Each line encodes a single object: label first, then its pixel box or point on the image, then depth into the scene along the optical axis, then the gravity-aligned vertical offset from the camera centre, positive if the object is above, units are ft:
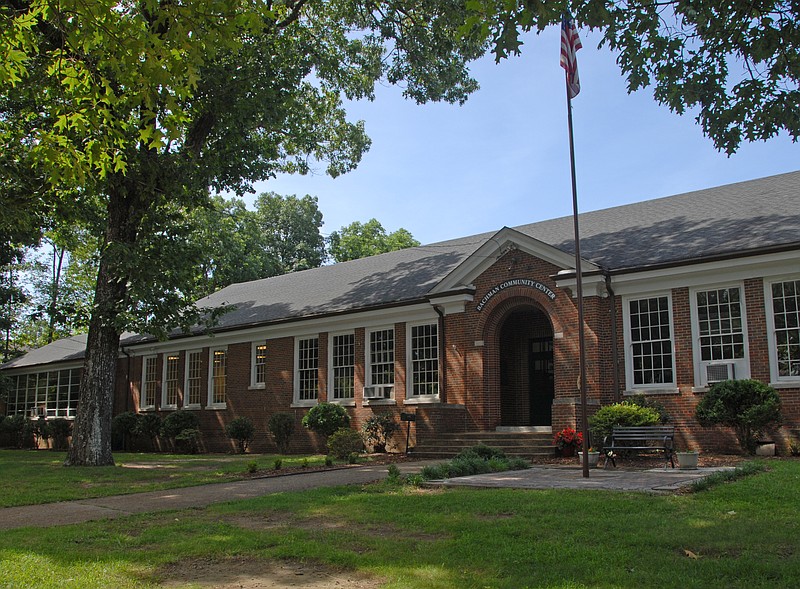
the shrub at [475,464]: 40.15 -3.99
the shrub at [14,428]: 111.55 -4.24
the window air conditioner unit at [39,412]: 113.37 -1.88
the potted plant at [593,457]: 46.24 -3.88
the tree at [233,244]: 127.03 +29.58
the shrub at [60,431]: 102.32 -4.38
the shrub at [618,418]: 49.19 -1.51
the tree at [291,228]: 191.83 +45.54
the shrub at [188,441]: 82.85 -4.83
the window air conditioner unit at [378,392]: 70.13 +0.52
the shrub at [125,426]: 91.35 -3.36
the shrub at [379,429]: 67.26 -2.92
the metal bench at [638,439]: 45.03 -2.76
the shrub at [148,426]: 88.83 -3.27
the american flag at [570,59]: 43.00 +19.94
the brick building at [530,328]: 50.98 +6.00
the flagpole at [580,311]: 39.45 +4.80
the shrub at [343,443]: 57.92 -3.63
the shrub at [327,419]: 69.26 -2.01
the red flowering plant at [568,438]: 51.44 -2.97
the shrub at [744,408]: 46.78 -0.87
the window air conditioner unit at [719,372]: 50.56 +1.58
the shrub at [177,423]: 85.10 -2.82
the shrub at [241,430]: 78.18 -3.37
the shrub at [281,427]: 73.97 -2.92
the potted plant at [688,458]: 41.70 -3.60
